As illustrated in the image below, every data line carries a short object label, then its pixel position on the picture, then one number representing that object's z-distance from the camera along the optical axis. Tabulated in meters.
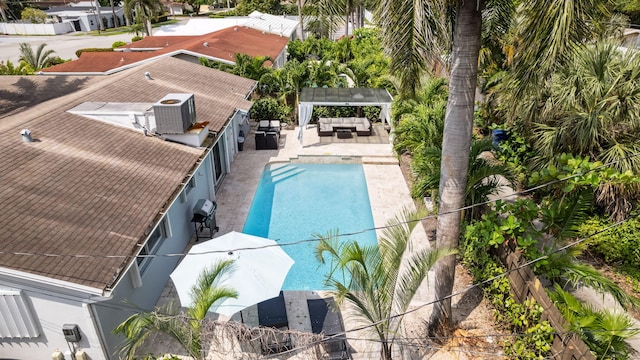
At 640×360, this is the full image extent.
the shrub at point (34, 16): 70.25
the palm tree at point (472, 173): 10.87
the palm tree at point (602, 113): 11.07
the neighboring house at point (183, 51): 27.53
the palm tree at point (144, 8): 46.78
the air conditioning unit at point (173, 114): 13.62
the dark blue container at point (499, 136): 17.91
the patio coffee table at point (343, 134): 23.00
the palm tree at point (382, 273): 7.92
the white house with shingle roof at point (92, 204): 8.10
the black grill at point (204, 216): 13.84
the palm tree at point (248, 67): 26.48
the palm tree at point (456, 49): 5.64
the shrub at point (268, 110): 25.16
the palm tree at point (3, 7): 37.20
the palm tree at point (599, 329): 7.02
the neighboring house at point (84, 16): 72.06
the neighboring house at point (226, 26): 45.99
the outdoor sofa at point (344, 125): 23.39
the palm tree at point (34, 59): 33.91
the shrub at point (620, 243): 11.51
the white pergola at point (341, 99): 22.34
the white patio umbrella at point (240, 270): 9.05
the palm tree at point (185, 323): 7.38
